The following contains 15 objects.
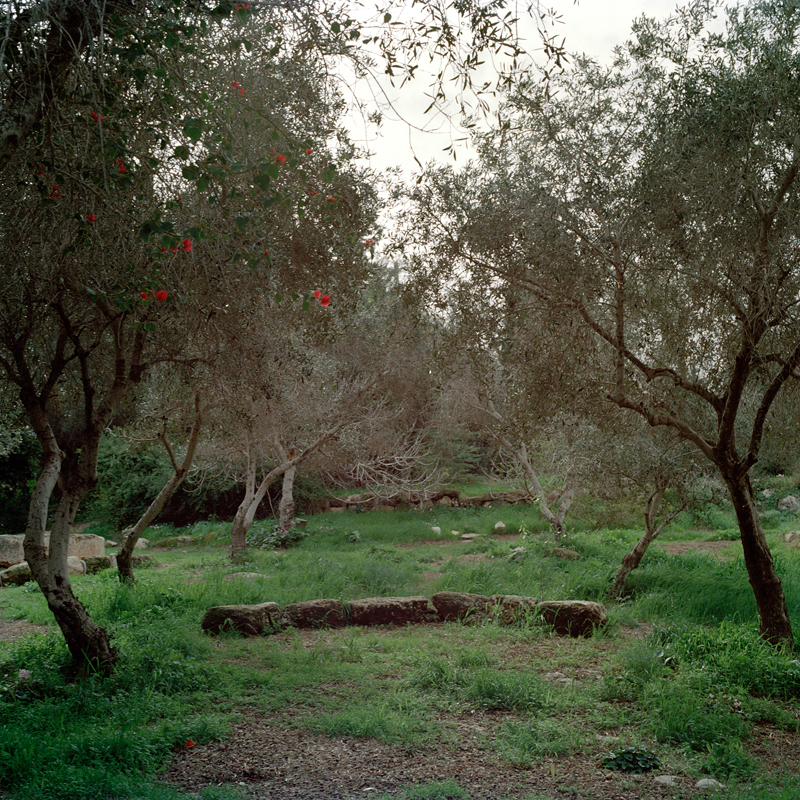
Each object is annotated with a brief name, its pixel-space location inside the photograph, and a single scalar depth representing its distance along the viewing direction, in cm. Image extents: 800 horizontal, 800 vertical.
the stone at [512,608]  980
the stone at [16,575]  1384
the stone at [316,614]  982
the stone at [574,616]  942
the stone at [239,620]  916
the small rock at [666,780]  495
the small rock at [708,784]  480
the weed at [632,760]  516
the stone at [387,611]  998
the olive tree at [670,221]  615
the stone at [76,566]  1440
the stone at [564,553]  1484
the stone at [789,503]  2160
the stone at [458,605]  1013
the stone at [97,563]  1527
